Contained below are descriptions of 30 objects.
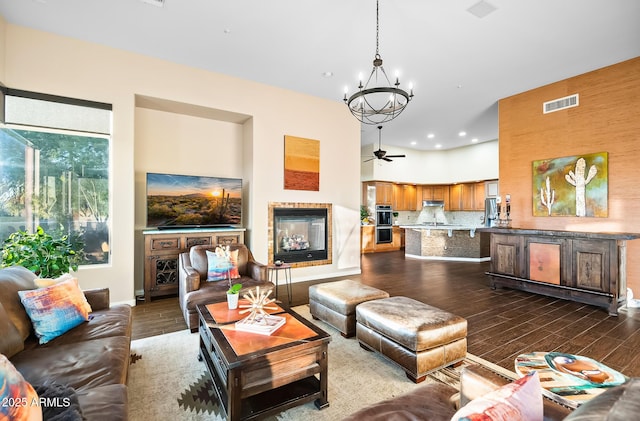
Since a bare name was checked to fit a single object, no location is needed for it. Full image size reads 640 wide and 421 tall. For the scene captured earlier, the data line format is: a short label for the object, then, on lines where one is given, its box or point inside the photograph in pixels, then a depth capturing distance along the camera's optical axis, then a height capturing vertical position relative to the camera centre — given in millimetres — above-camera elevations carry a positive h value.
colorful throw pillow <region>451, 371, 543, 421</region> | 819 -569
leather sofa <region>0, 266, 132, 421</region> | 1350 -856
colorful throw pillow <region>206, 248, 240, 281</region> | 3639 -710
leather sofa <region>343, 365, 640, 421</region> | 1202 -887
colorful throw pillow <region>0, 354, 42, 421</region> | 926 -624
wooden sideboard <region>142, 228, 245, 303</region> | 4238 -621
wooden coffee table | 1693 -983
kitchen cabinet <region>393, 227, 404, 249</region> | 10258 -954
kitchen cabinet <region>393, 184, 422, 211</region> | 10226 +498
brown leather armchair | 3121 -856
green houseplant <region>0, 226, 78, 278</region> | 2586 -392
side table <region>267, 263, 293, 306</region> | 4188 -1142
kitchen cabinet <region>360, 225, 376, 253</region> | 9602 -905
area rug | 1896 -1301
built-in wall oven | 9758 -445
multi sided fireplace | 5352 -443
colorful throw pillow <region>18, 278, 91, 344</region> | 1988 -699
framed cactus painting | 4434 +406
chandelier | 3074 +2193
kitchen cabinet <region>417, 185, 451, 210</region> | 10555 +651
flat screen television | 4484 +162
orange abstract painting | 5383 +897
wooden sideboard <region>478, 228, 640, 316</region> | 3832 -784
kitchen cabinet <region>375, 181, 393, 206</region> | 9688 +606
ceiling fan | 7562 +1480
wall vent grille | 4707 +1784
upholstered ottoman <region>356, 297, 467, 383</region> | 2227 -1007
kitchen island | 7668 -892
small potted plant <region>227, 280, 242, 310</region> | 2438 -719
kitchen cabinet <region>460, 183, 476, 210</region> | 9828 +498
